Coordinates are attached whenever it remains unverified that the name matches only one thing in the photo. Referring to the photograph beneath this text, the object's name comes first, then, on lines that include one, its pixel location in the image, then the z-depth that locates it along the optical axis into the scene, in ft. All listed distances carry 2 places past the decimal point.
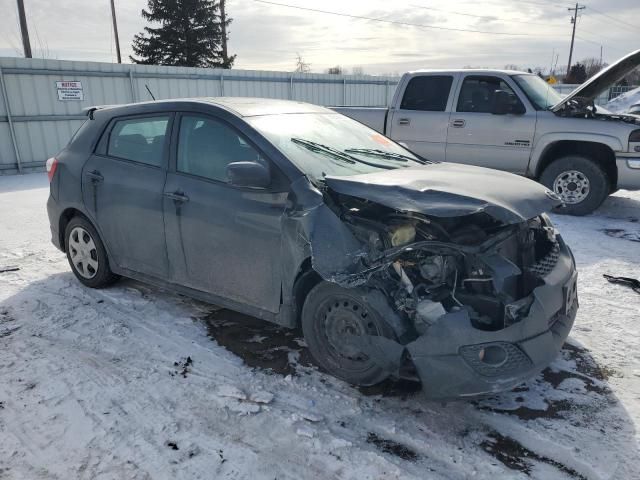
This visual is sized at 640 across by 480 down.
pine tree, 102.89
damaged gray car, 8.96
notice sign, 40.88
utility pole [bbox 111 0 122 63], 105.91
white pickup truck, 22.91
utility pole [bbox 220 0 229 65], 104.63
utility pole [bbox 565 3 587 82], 169.91
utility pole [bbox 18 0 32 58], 64.19
